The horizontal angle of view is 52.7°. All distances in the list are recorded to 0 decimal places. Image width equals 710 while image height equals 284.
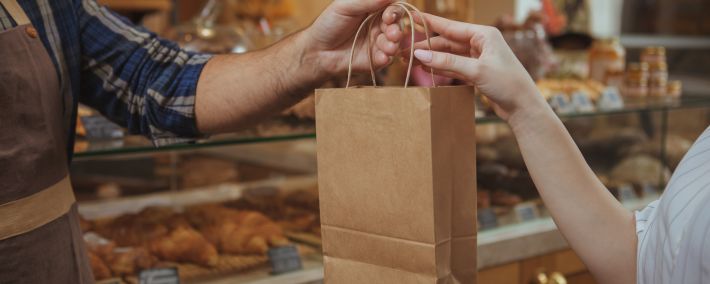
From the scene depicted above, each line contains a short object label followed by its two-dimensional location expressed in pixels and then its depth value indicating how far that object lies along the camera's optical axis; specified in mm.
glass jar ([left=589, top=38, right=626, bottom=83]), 2904
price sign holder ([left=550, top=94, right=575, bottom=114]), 2258
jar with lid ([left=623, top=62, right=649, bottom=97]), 2736
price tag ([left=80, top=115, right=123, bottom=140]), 1687
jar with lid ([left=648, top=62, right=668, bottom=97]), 2756
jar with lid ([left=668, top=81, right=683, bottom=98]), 2804
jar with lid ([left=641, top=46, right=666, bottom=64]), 2814
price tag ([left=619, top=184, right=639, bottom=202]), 2524
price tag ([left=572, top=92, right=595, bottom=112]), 2303
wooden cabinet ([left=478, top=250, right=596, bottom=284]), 2037
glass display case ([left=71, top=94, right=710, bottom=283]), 1810
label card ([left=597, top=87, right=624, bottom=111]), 2416
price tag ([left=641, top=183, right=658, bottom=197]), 2605
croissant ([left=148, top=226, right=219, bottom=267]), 1813
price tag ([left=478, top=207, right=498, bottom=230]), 2117
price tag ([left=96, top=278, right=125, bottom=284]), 1658
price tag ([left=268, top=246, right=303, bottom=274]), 1778
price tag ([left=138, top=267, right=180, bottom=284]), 1637
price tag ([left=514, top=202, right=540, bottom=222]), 2219
